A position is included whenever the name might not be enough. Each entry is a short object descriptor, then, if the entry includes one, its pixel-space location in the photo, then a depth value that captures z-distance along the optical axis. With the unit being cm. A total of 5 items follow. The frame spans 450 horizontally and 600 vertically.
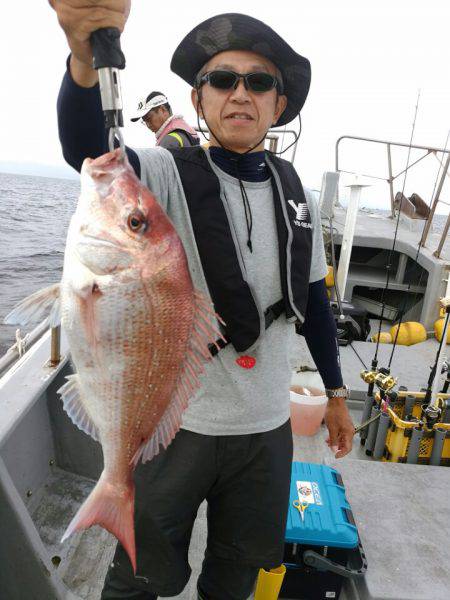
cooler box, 226
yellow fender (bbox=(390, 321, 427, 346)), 645
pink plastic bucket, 376
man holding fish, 170
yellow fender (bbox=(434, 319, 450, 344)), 630
